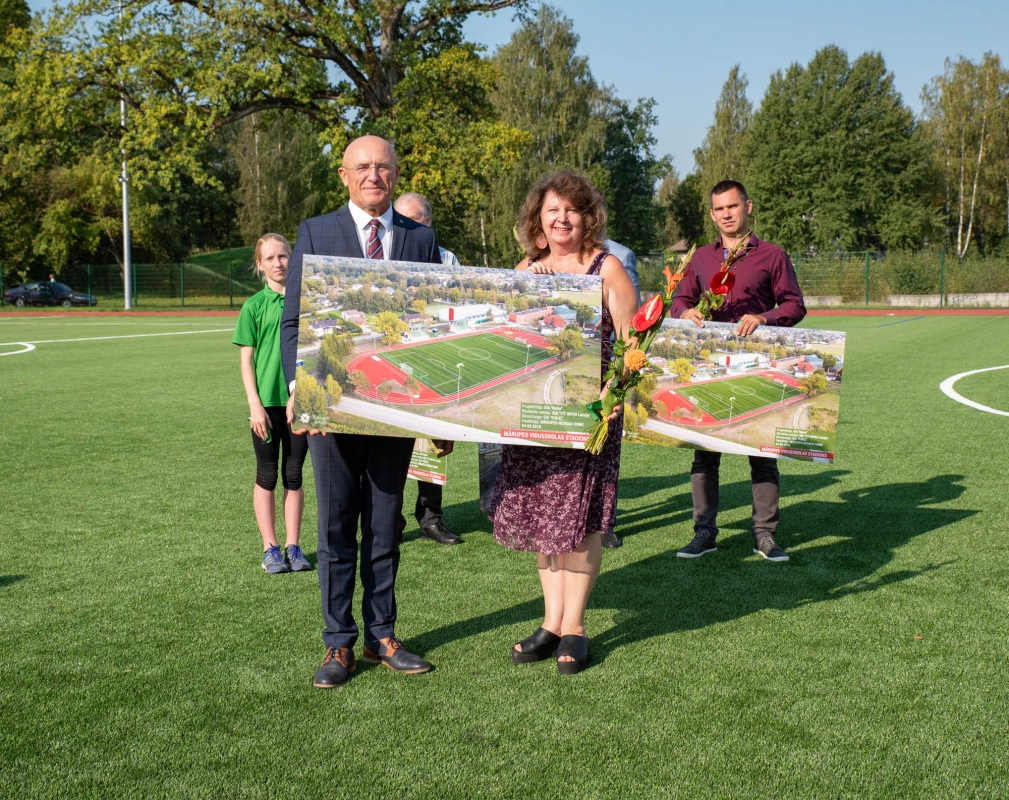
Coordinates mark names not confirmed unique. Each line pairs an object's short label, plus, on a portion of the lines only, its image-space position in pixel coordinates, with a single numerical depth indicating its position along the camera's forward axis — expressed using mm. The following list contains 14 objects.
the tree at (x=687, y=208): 78588
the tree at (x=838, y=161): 56969
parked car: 43938
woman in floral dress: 3557
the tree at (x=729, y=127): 68875
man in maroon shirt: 5117
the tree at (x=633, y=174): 69250
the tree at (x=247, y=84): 28547
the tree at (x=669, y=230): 82375
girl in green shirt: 4883
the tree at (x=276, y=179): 62656
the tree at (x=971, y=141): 55250
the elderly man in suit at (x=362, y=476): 3441
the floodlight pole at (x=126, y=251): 29281
